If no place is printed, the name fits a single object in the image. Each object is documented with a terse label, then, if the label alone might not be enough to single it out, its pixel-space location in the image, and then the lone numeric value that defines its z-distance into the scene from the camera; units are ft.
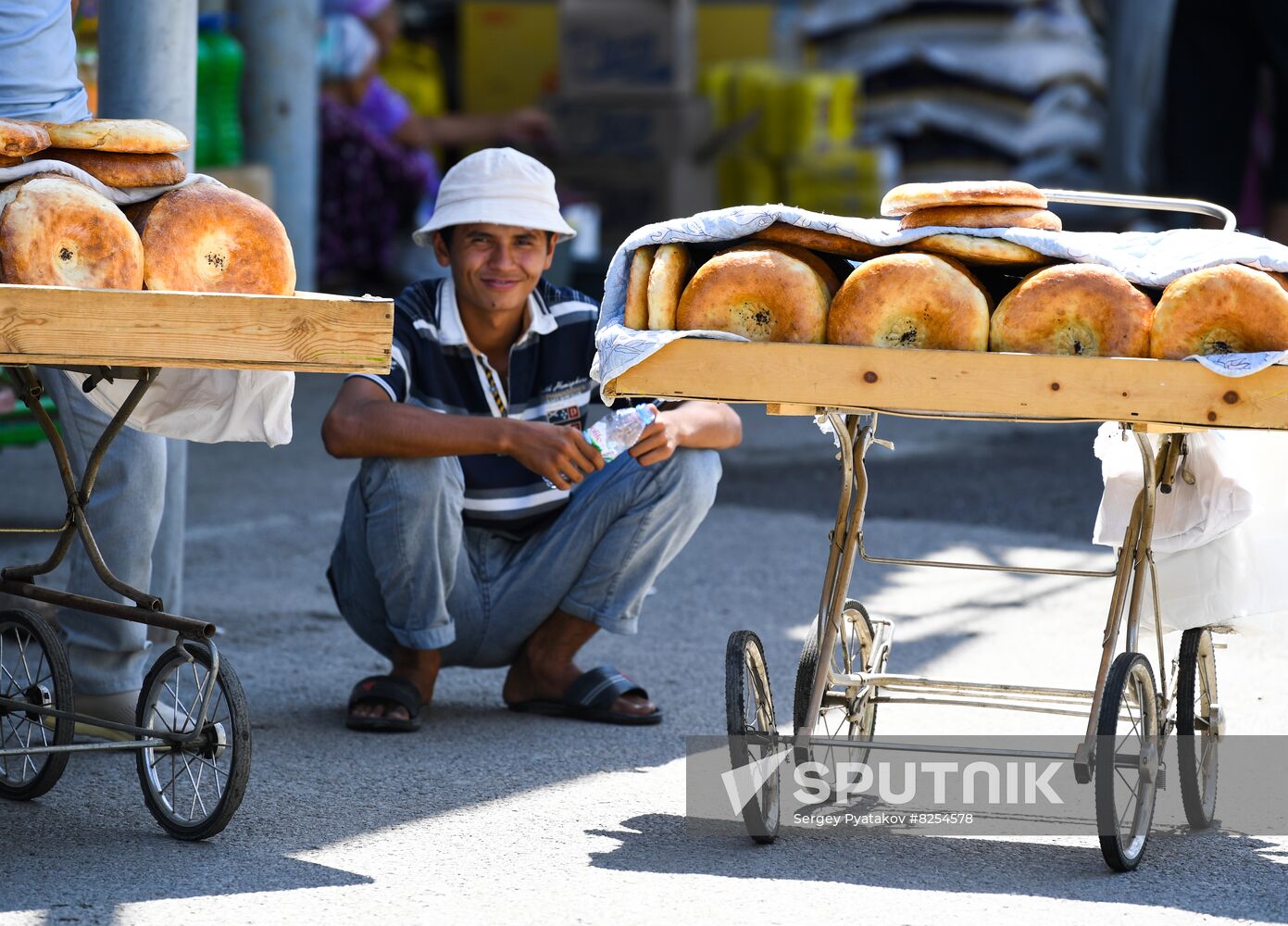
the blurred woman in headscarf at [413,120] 65.82
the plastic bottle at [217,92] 52.42
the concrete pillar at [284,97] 54.44
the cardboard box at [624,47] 69.46
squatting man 26.05
